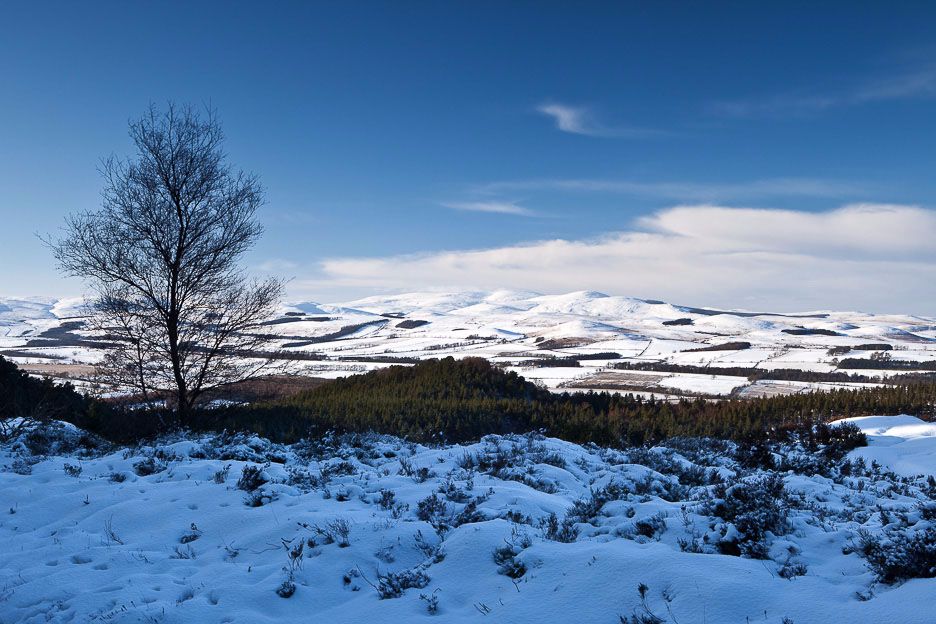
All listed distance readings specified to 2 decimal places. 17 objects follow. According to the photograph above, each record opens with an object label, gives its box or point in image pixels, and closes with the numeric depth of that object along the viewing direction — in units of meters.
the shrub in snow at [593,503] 6.49
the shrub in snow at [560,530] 5.64
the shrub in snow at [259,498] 6.94
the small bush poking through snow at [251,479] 7.51
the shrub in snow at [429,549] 5.21
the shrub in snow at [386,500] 6.86
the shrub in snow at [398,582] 4.60
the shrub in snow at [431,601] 4.30
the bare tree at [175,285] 12.95
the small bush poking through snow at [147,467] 8.76
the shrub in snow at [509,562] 4.75
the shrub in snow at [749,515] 5.11
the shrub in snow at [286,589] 4.63
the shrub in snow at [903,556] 4.21
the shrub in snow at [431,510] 6.32
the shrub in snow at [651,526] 5.75
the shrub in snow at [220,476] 7.90
